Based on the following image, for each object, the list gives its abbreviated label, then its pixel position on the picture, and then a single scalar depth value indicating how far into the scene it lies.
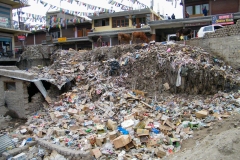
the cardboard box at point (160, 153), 6.16
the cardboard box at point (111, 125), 7.80
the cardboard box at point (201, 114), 7.80
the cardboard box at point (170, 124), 7.54
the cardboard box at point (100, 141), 6.93
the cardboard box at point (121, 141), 6.53
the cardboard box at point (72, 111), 9.40
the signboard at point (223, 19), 15.76
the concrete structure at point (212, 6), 18.11
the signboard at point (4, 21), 20.63
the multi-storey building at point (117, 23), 22.02
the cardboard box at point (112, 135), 7.02
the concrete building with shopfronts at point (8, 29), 20.86
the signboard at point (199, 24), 17.64
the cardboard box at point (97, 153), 6.44
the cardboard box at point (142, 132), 7.03
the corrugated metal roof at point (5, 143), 7.41
